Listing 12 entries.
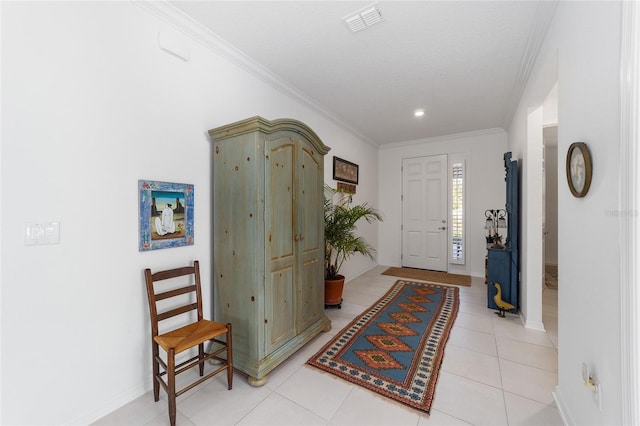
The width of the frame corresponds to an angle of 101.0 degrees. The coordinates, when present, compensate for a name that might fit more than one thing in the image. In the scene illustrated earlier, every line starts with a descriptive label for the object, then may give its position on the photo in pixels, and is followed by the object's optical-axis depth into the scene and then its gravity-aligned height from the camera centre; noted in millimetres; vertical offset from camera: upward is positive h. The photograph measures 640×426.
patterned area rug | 1893 -1243
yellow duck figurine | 3083 -1103
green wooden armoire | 1938 -204
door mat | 4531 -1202
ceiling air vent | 1861 +1411
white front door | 5168 -31
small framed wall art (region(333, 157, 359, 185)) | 4160 +678
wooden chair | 1558 -806
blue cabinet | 3082 -578
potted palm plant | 3266 -371
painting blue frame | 1782 -18
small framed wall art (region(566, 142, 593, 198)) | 1244 +205
